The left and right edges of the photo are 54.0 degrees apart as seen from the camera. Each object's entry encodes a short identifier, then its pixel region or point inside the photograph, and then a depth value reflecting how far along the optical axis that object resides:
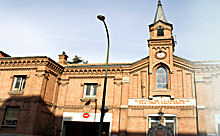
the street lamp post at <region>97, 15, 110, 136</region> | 11.66
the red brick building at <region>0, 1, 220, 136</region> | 18.67
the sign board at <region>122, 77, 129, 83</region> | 21.00
